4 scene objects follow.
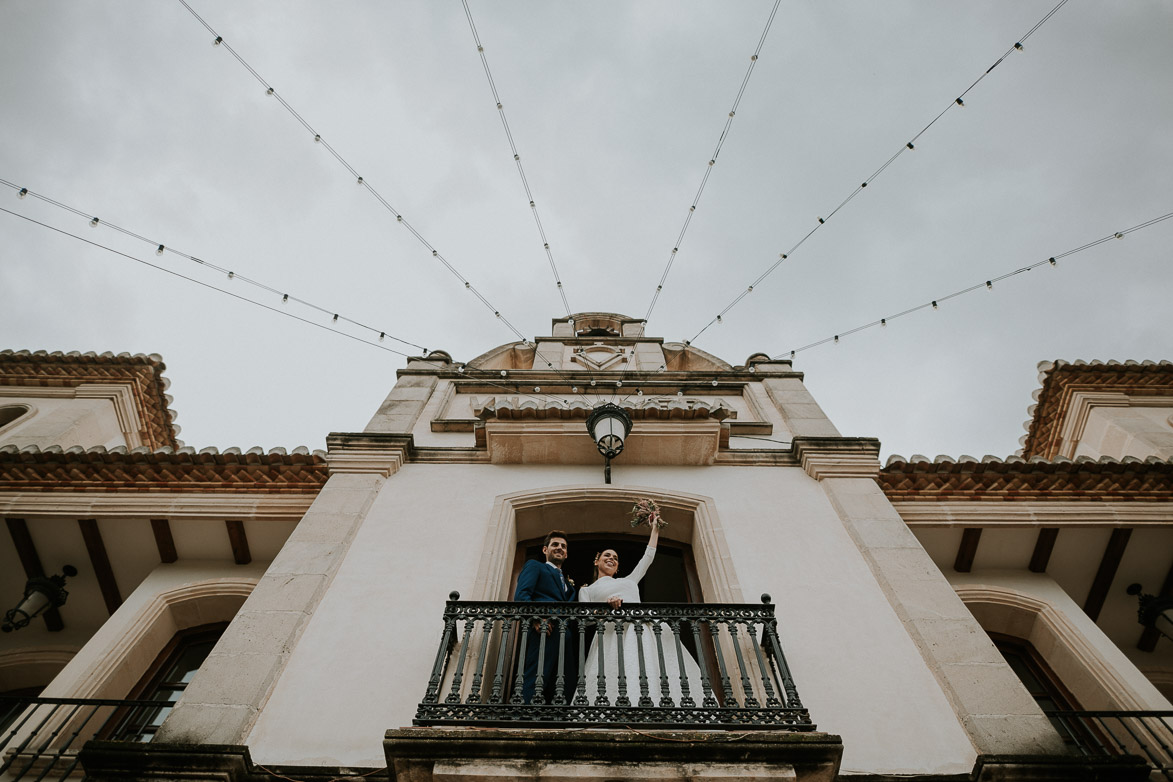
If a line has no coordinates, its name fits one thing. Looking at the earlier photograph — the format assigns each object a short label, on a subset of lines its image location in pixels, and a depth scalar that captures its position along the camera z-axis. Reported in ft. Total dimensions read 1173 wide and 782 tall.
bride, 16.40
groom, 17.49
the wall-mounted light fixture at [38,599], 24.16
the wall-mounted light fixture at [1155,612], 25.43
